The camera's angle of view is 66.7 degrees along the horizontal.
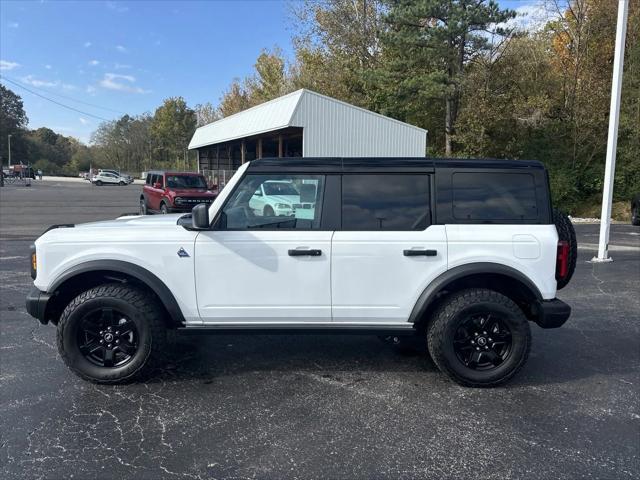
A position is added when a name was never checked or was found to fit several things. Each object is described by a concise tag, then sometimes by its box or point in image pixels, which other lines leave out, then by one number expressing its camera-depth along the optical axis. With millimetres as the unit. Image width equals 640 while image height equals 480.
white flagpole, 9883
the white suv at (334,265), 3807
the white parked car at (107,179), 55656
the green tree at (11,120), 84938
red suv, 17719
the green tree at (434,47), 22203
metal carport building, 18562
